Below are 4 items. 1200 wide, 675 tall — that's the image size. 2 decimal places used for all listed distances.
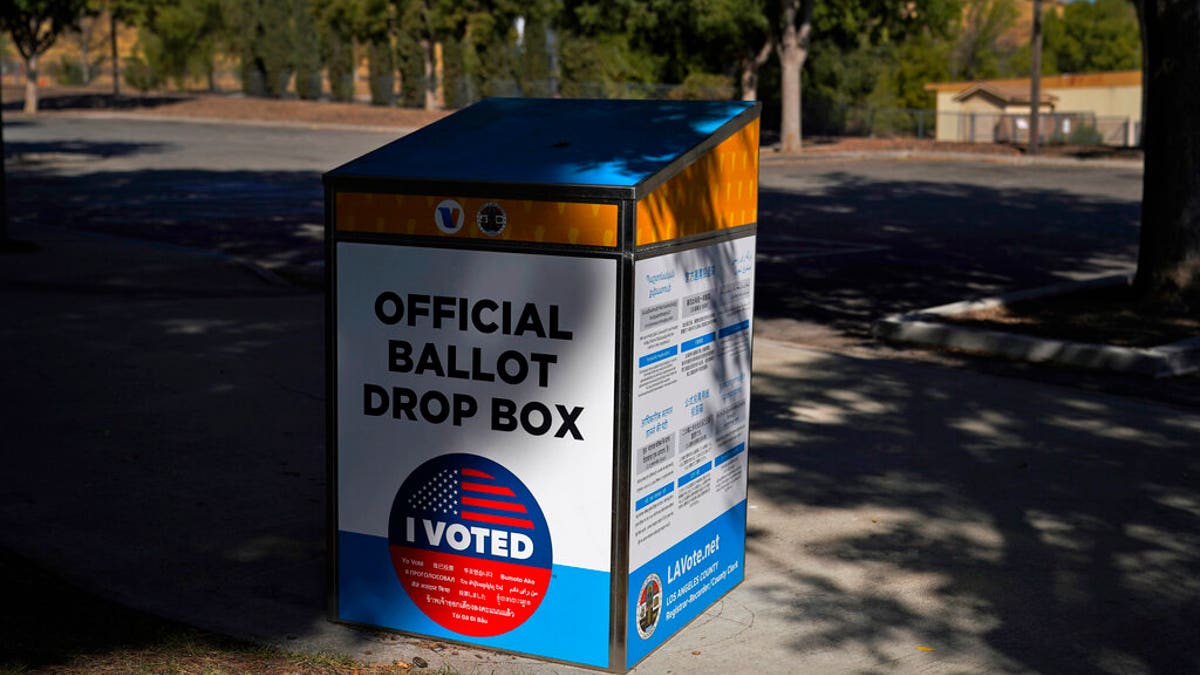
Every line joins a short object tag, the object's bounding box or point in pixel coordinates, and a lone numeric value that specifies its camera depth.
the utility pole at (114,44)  60.84
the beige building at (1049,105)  59.72
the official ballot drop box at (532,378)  4.42
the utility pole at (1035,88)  38.97
